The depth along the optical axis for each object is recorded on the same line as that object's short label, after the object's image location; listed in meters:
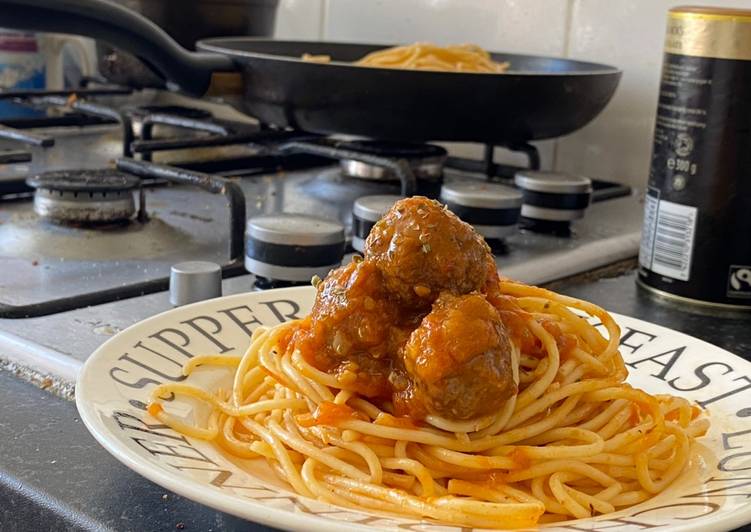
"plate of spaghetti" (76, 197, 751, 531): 0.55
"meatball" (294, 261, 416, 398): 0.63
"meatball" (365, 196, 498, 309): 0.61
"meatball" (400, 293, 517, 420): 0.58
